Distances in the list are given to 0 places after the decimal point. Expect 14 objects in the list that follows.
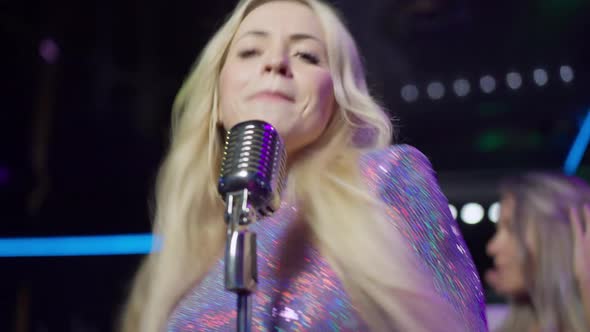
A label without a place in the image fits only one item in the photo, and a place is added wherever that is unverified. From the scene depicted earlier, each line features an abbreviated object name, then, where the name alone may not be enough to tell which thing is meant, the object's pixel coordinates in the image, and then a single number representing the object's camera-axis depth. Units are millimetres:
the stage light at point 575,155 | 2627
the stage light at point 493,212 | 2750
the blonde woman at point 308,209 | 771
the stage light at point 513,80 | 2459
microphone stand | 664
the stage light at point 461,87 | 2480
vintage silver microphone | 668
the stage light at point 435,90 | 2475
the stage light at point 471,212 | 2775
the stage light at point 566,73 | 2395
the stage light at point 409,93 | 2467
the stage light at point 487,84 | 2465
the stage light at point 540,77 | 2436
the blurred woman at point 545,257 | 1742
